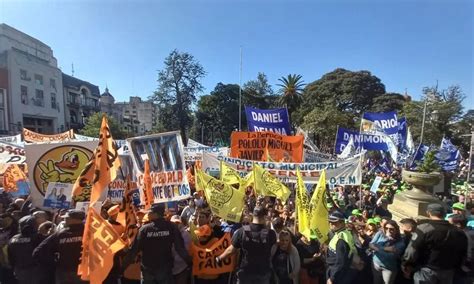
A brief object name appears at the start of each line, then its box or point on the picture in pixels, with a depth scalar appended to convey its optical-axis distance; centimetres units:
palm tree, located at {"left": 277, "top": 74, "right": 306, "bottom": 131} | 5312
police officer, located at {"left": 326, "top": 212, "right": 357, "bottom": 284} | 443
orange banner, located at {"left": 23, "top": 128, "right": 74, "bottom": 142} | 1341
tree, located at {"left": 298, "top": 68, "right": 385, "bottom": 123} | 5050
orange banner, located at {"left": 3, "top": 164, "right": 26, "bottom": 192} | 959
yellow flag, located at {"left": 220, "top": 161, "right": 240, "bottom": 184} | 826
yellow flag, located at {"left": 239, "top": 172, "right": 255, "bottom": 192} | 857
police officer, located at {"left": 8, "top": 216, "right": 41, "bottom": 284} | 443
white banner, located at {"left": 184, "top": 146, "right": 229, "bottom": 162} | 1515
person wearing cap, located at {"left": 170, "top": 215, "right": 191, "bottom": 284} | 466
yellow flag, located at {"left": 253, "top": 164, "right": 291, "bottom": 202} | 784
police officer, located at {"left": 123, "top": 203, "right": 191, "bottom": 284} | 423
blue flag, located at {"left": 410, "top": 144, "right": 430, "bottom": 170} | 1518
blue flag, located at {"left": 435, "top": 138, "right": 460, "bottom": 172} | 1529
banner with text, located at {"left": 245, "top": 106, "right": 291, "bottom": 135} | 1036
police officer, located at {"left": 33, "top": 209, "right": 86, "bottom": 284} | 419
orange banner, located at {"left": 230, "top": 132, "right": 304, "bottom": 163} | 941
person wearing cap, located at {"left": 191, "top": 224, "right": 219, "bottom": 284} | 495
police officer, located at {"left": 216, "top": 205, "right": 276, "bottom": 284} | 426
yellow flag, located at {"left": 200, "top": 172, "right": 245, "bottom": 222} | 615
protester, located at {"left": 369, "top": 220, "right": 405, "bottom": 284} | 454
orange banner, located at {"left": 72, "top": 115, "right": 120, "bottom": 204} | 432
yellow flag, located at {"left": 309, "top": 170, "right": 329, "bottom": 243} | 500
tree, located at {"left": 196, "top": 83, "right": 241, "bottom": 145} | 6284
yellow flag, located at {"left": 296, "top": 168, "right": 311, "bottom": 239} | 522
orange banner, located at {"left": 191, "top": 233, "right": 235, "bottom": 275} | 487
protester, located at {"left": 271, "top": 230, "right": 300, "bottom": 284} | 463
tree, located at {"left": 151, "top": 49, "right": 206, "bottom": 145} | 5150
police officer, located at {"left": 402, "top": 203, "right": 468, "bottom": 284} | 397
